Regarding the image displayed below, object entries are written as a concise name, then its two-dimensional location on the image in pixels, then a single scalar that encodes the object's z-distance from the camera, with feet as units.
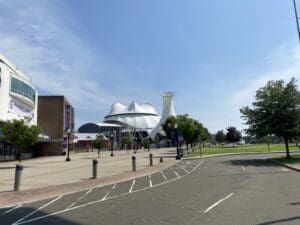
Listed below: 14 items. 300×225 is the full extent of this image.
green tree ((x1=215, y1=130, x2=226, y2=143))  340.48
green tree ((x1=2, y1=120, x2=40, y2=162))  67.44
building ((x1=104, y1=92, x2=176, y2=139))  369.52
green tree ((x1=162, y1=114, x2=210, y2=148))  155.85
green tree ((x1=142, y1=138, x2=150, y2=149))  233.82
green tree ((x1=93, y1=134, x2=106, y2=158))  131.40
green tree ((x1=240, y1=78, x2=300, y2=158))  67.38
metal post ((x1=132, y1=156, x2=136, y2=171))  52.85
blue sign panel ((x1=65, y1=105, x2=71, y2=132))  162.18
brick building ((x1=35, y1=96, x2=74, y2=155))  153.49
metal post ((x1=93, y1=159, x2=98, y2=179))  41.76
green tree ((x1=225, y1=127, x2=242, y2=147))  276.70
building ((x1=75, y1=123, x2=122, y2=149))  352.64
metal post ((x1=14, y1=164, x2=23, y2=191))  31.11
